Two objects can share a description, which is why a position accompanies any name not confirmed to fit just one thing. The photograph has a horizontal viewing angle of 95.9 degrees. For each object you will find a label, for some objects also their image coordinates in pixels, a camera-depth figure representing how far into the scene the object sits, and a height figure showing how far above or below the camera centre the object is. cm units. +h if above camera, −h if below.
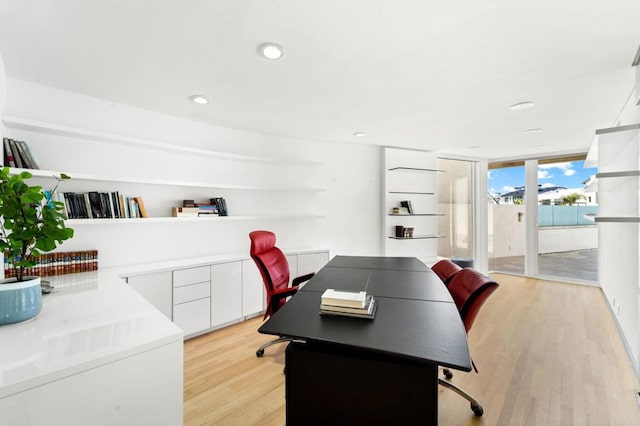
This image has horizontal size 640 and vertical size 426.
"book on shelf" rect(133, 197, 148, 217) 303 +6
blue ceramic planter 137 -43
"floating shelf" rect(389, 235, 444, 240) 514 -48
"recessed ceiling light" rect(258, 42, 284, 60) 192 +110
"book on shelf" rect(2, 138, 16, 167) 232 +46
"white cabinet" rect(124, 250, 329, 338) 288 -87
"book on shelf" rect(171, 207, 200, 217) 331 +0
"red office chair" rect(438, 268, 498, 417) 190 -59
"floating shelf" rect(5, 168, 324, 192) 240 +32
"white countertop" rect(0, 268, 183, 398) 104 -56
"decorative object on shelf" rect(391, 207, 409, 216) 515 +1
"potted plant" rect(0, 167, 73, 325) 136 -11
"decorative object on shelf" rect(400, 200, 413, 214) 525 +11
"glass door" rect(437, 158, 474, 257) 596 +7
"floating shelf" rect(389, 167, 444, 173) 512 +77
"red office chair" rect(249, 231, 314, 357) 257 -58
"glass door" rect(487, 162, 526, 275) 619 -13
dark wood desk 134 -74
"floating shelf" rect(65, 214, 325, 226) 263 -8
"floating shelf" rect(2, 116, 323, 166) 241 +73
